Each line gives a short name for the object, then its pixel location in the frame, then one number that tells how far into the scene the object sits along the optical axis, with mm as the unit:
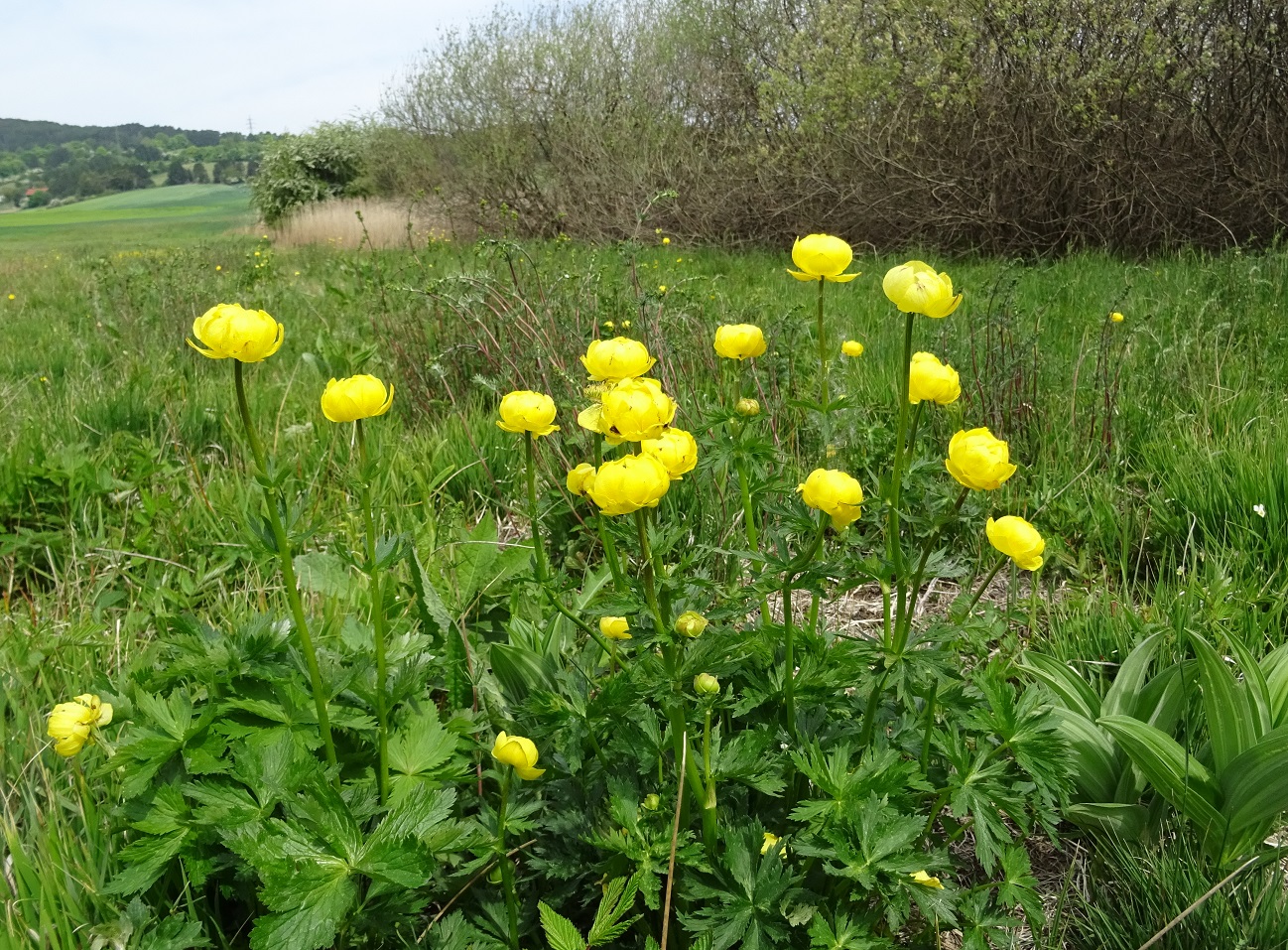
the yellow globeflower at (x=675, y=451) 901
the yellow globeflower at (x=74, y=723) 1072
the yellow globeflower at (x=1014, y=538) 998
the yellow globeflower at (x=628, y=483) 809
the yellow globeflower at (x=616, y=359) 959
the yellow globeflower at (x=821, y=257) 1143
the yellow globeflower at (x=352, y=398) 990
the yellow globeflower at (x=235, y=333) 897
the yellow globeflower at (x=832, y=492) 919
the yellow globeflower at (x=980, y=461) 922
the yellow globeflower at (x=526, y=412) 1083
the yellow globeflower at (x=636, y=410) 879
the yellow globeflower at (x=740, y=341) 1200
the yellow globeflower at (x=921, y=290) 931
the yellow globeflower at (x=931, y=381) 1010
